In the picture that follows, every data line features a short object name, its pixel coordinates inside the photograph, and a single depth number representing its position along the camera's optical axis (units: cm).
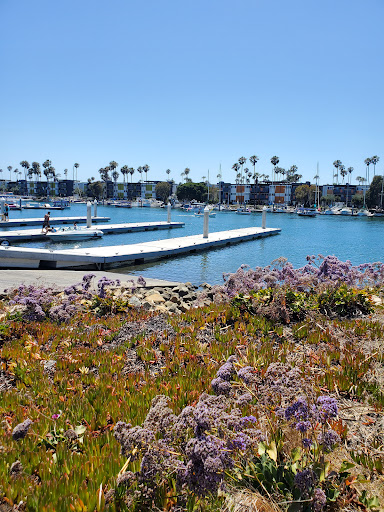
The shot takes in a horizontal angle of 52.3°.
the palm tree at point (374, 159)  16038
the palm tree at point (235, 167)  18216
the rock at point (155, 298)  1105
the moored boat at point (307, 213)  11015
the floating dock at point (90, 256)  1980
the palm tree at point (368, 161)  16162
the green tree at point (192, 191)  16612
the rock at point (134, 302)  923
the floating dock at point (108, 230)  2931
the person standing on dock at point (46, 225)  3080
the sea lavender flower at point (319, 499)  240
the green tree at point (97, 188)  17734
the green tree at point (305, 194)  14625
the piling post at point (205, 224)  3228
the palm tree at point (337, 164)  18062
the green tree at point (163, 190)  17462
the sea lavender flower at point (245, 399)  314
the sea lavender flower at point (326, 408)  277
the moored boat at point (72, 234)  3094
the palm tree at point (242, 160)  18012
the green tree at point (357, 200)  13900
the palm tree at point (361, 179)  16762
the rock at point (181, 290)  1325
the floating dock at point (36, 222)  4069
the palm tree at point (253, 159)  17569
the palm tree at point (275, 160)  17838
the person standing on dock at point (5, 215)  3971
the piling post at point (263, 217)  4578
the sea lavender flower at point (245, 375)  339
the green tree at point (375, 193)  13138
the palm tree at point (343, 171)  18322
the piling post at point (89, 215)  3588
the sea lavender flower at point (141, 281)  1105
